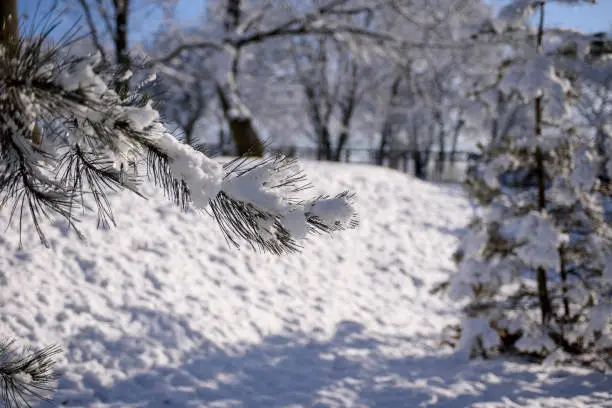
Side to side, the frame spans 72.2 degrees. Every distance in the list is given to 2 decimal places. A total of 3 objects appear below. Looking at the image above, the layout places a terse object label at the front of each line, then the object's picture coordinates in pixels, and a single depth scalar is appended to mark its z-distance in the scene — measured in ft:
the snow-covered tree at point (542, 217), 13.28
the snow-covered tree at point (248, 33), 26.45
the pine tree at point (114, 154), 4.55
